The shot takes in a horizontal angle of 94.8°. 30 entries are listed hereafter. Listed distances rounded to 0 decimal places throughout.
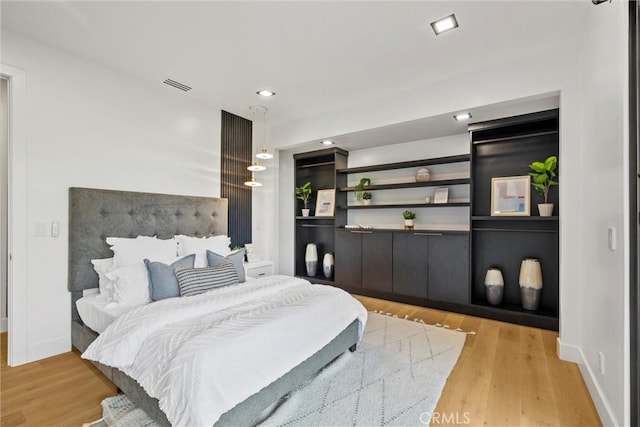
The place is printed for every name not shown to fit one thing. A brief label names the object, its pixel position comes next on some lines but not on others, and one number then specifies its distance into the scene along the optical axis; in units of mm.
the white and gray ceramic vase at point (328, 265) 4880
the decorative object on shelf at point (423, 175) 4082
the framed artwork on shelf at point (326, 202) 4828
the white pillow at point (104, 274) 2519
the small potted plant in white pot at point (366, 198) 4590
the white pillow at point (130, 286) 2326
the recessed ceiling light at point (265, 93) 3555
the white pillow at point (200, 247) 3071
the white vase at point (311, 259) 5012
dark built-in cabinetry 3355
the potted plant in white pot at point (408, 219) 4152
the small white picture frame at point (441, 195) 3961
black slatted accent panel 4176
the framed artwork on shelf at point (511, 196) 3373
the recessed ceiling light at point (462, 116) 3252
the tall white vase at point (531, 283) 3234
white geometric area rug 1740
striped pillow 2406
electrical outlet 1774
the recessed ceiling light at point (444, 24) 2271
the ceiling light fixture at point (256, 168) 3677
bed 1660
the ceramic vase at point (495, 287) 3488
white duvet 1377
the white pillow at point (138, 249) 2703
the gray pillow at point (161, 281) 2375
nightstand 3940
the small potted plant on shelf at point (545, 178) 3053
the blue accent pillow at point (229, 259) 2922
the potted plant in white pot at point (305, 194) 4969
